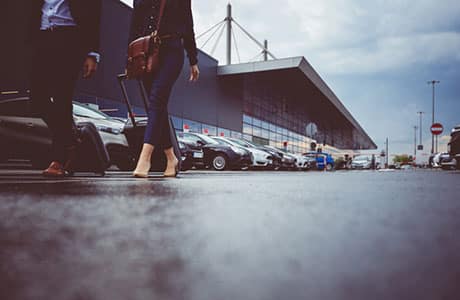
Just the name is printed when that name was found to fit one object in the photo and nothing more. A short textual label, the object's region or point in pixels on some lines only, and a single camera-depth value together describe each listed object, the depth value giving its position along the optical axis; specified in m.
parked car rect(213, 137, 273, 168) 14.20
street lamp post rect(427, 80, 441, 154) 54.94
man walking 2.91
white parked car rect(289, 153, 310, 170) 19.22
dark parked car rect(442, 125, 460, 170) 9.07
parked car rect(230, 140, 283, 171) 15.24
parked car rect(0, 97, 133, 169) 6.23
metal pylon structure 22.83
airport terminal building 14.41
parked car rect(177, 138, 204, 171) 11.42
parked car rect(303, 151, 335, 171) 22.56
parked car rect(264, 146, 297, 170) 16.54
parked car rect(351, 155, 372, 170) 35.75
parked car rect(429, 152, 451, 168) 18.44
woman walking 3.17
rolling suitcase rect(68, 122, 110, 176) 3.31
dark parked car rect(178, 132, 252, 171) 12.39
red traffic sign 33.97
